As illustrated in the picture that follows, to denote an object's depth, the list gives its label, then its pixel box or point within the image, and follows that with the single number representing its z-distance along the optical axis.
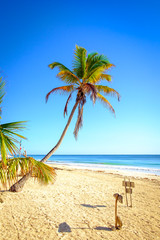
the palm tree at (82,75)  7.57
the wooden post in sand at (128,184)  5.60
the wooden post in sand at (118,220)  3.76
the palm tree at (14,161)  2.40
